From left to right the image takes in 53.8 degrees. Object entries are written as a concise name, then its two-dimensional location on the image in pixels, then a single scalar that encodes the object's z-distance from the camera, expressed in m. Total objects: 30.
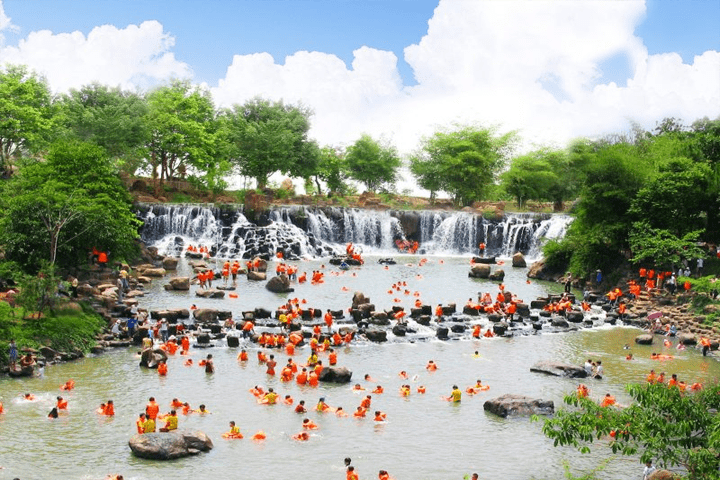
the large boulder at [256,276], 62.25
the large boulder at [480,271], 66.69
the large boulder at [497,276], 65.88
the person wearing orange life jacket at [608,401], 30.11
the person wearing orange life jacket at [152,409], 26.84
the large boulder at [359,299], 49.07
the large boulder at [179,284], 55.03
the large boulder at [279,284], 56.78
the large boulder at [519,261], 77.19
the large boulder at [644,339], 43.19
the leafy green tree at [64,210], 45.03
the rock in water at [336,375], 33.53
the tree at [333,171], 114.56
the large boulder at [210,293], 53.12
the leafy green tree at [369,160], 118.81
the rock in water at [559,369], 35.72
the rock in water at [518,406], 29.50
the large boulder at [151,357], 34.75
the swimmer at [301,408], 28.94
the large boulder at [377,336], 42.06
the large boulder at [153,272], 61.31
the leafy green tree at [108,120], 83.50
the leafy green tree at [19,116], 77.50
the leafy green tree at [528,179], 107.81
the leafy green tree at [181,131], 90.56
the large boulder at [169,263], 65.31
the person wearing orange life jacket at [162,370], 33.56
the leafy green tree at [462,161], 111.06
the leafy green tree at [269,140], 97.19
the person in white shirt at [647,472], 22.91
